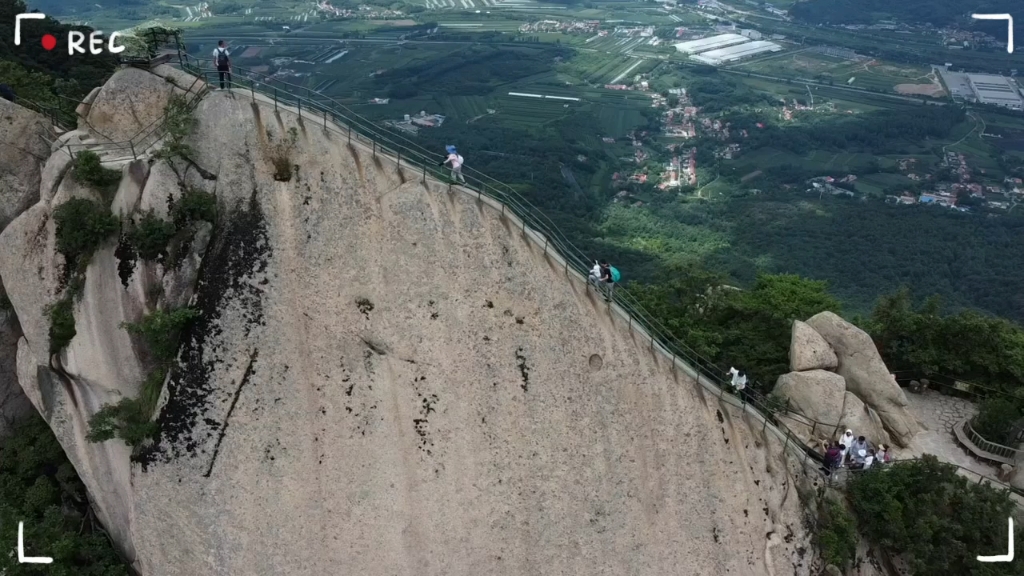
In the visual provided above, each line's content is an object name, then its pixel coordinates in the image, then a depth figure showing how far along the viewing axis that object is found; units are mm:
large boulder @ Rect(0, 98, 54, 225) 19156
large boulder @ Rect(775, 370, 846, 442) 18719
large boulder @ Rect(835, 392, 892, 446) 18844
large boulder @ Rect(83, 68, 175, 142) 18594
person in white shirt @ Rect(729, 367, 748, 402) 17375
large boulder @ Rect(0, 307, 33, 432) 20094
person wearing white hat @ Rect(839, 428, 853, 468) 17406
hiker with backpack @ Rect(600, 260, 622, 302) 17000
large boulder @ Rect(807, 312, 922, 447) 19844
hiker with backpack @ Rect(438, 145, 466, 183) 16703
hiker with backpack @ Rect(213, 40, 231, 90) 17266
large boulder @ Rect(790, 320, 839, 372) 19984
